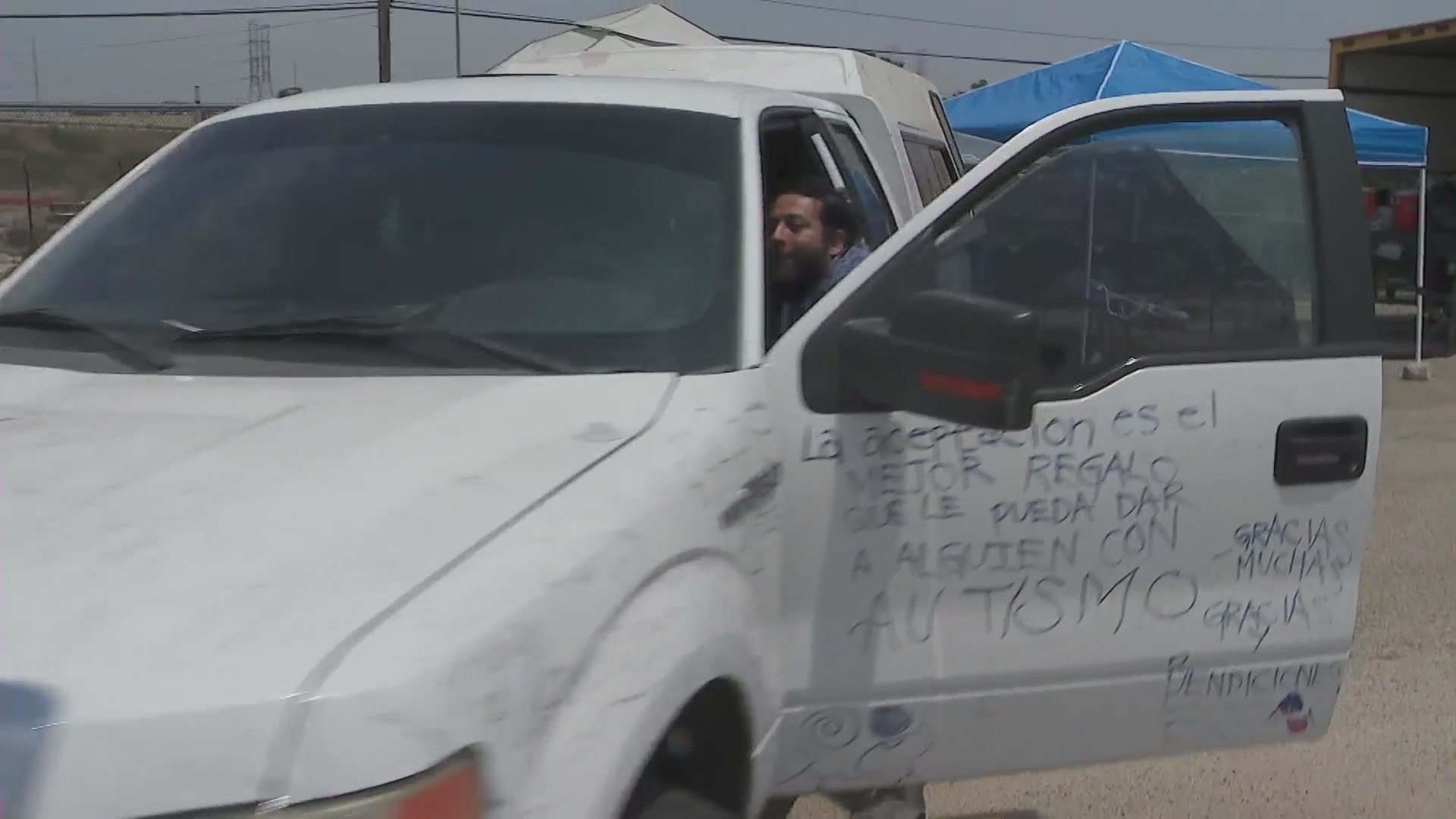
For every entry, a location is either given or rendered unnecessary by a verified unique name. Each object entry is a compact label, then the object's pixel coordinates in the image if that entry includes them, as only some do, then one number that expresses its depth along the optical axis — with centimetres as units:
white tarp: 728
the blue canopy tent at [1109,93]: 1080
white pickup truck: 157
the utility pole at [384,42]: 2317
